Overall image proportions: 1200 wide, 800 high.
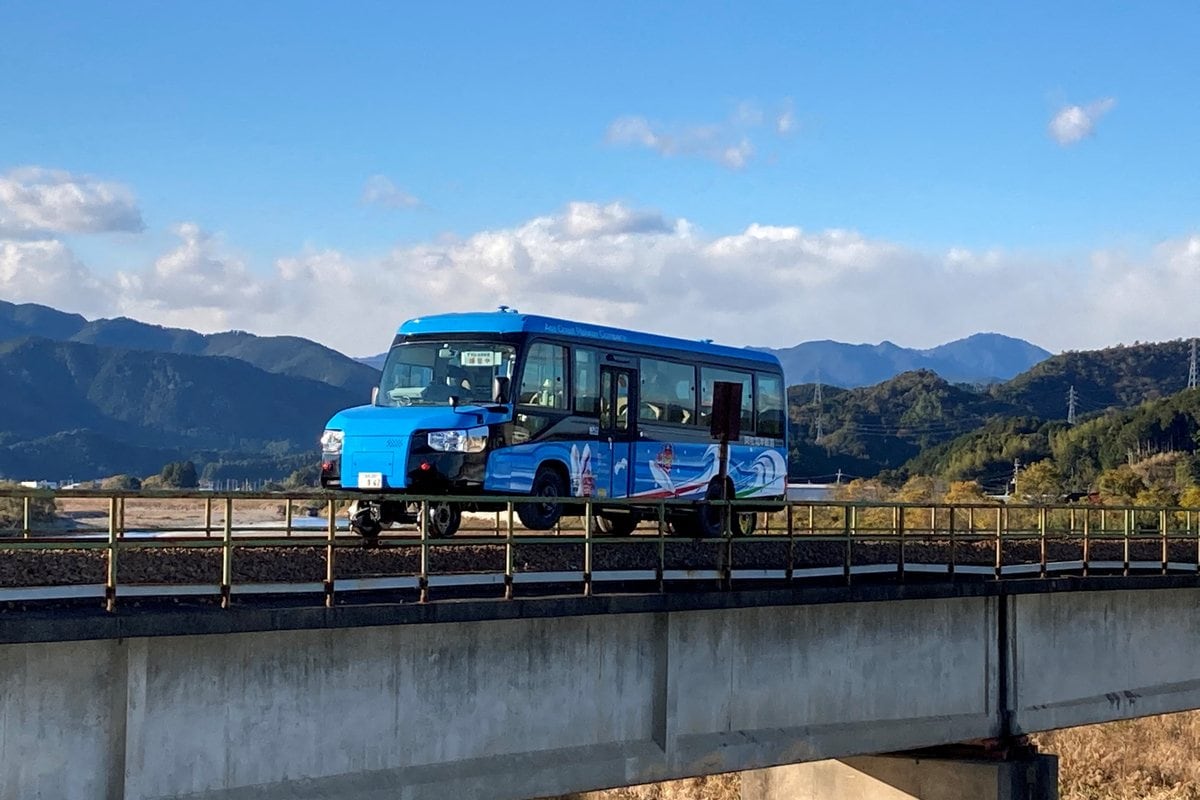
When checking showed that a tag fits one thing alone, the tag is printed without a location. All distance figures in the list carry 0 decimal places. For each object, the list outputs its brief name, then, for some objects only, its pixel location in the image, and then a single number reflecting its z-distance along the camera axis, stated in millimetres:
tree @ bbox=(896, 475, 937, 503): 89062
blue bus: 20094
